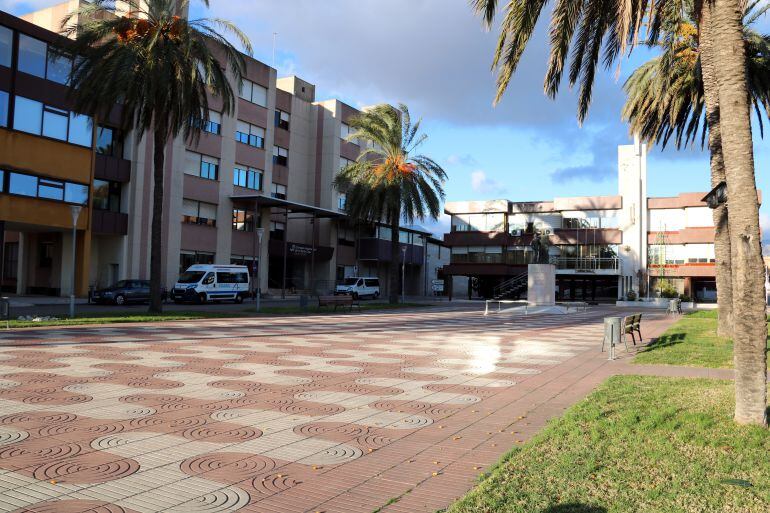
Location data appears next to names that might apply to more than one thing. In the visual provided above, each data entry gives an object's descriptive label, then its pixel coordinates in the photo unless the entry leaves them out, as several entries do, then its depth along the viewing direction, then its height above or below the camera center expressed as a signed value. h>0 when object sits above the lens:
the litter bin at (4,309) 20.12 -1.16
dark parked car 33.66 -0.88
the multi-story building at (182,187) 34.06 +6.30
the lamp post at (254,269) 46.67 +0.90
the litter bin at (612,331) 14.13 -0.96
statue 39.78 +2.36
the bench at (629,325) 15.29 -0.92
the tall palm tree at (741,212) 6.91 +0.92
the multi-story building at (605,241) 63.84 +5.09
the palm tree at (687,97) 17.38 +6.99
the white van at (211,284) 38.12 -0.32
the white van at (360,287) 52.31 -0.35
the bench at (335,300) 32.91 -0.97
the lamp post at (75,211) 24.89 +2.59
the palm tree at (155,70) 24.14 +8.19
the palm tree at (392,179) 40.78 +6.92
